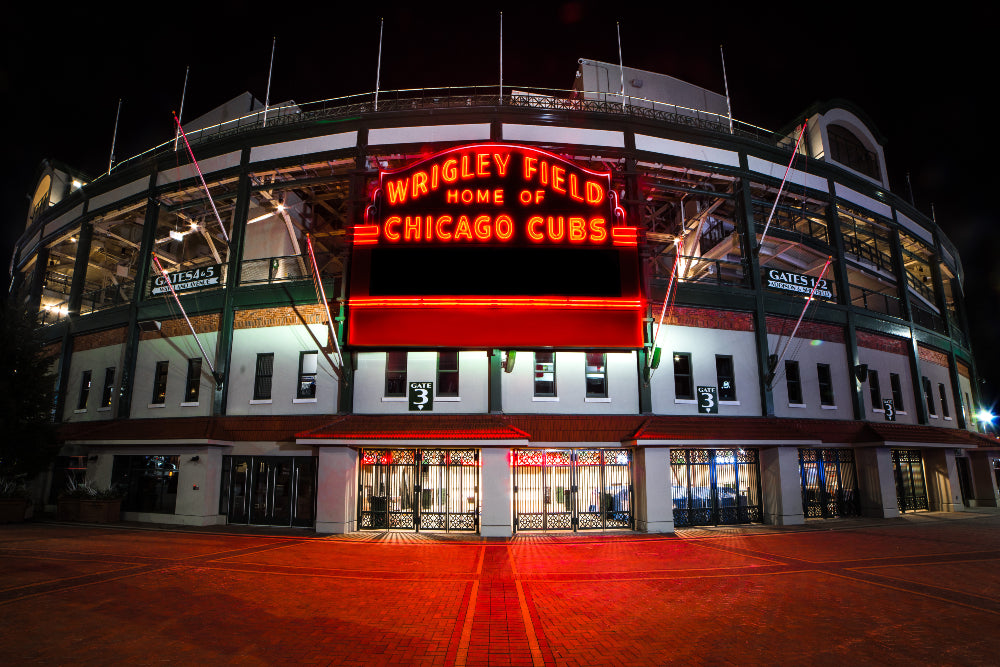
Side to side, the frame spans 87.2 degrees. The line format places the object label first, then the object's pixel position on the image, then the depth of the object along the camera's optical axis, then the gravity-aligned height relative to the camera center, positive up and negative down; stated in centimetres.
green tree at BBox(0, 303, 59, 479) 2206 +186
